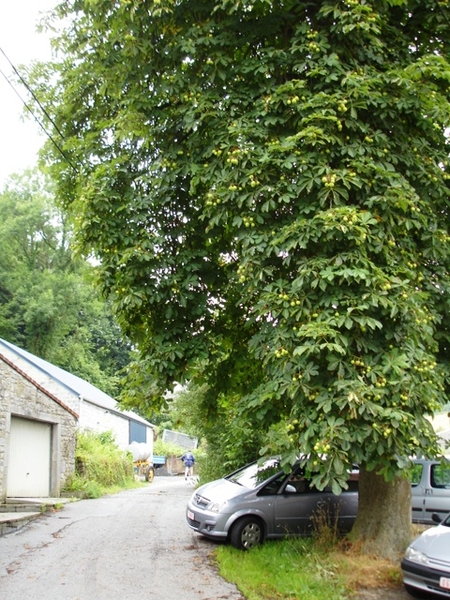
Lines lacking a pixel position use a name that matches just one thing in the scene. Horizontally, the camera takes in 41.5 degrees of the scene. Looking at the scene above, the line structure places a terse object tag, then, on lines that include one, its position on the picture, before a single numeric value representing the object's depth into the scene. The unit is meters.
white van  12.06
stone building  15.55
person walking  33.00
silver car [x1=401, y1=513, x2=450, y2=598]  6.75
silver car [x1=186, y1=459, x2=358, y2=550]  9.82
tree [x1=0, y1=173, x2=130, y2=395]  45.06
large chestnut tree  6.71
